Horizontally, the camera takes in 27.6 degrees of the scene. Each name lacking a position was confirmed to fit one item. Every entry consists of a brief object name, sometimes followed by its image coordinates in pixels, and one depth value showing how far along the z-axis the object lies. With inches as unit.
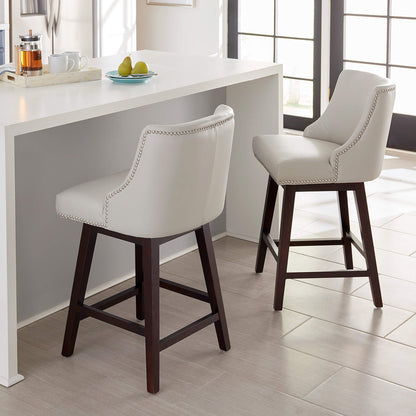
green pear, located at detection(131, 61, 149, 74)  130.6
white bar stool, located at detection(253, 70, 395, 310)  126.0
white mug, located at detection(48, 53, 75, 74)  128.8
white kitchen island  106.5
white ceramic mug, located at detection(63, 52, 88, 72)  130.0
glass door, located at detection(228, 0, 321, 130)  246.5
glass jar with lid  126.3
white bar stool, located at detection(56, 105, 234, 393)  101.9
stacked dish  128.4
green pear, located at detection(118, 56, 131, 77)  129.6
